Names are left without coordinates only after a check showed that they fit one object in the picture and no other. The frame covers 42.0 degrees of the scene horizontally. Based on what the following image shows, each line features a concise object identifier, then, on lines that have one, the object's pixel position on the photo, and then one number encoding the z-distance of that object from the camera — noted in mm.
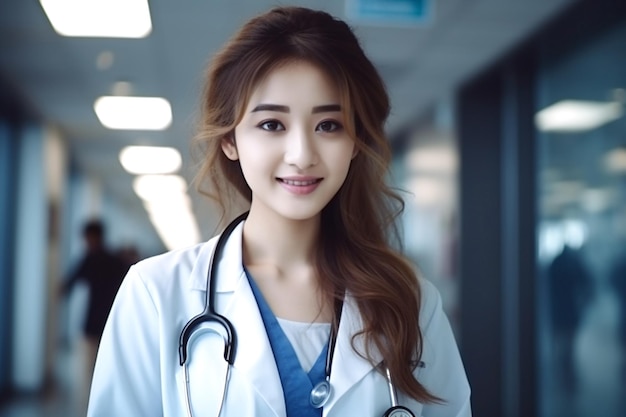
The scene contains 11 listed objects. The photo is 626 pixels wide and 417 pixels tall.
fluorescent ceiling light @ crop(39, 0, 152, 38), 4859
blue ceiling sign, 4879
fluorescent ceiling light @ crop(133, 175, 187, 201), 13004
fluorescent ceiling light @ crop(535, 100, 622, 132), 4741
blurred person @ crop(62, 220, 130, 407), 5715
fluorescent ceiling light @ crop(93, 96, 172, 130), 7758
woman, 1353
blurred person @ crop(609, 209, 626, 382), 4492
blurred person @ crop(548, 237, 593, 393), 5102
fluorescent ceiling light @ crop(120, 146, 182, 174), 10328
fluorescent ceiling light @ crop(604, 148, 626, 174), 4469
